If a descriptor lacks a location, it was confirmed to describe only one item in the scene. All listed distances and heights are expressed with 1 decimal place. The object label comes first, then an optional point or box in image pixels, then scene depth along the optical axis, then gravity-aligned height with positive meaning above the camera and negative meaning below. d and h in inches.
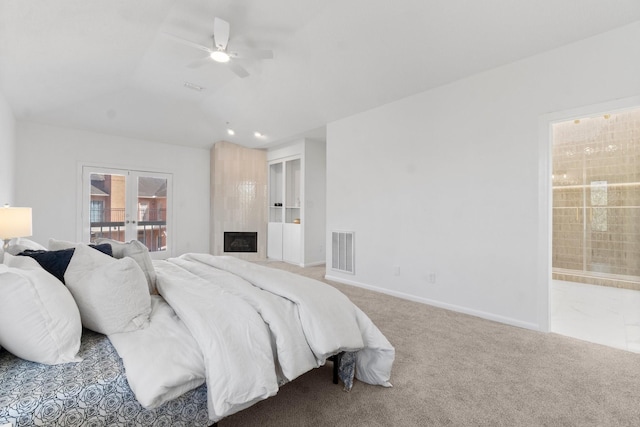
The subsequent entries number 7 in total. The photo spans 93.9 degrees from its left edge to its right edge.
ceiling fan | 103.0 +60.8
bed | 42.6 -22.9
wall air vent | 179.0 -23.4
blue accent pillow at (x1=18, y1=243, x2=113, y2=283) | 63.9 -10.6
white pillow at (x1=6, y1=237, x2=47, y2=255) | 80.5 -10.3
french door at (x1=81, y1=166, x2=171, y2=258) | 213.8 +4.4
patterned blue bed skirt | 38.0 -24.8
